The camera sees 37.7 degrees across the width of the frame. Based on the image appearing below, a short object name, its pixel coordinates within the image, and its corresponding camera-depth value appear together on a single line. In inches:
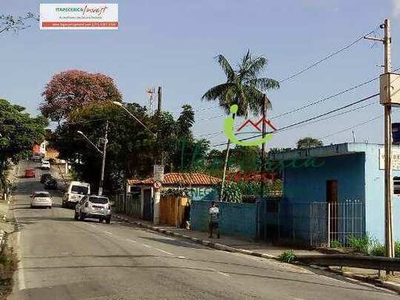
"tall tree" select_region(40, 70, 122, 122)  3120.1
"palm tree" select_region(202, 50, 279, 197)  1523.1
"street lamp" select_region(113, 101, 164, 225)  1571.1
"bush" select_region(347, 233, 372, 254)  802.3
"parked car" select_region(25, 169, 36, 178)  3786.9
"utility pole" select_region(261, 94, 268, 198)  1145.4
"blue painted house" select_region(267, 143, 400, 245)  842.2
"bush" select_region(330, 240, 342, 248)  839.7
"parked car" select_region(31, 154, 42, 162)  4901.6
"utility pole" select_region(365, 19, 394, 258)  644.7
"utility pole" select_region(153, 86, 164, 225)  1549.0
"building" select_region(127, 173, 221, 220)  1757.6
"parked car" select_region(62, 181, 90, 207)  2033.7
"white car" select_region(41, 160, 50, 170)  4225.6
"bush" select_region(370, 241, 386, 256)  770.9
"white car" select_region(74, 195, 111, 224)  1472.7
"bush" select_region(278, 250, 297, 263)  769.6
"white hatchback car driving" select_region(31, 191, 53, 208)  1952.5
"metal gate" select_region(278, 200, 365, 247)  847.1
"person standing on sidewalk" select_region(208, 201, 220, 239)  1120.2
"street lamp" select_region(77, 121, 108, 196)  2148.1
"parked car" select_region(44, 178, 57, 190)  3048.7
